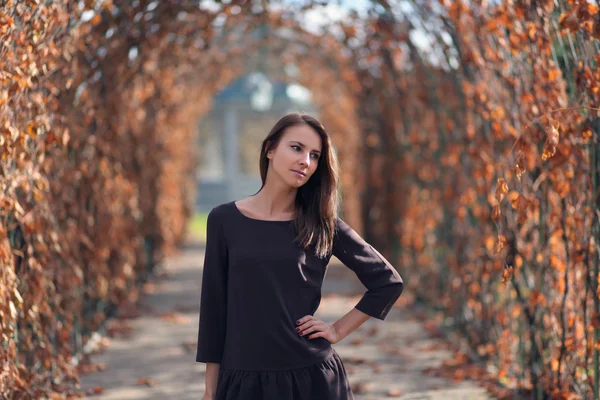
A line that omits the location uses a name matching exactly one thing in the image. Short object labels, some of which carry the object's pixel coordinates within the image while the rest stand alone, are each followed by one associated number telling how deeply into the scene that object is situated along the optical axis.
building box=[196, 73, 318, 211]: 26.81
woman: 2.71
